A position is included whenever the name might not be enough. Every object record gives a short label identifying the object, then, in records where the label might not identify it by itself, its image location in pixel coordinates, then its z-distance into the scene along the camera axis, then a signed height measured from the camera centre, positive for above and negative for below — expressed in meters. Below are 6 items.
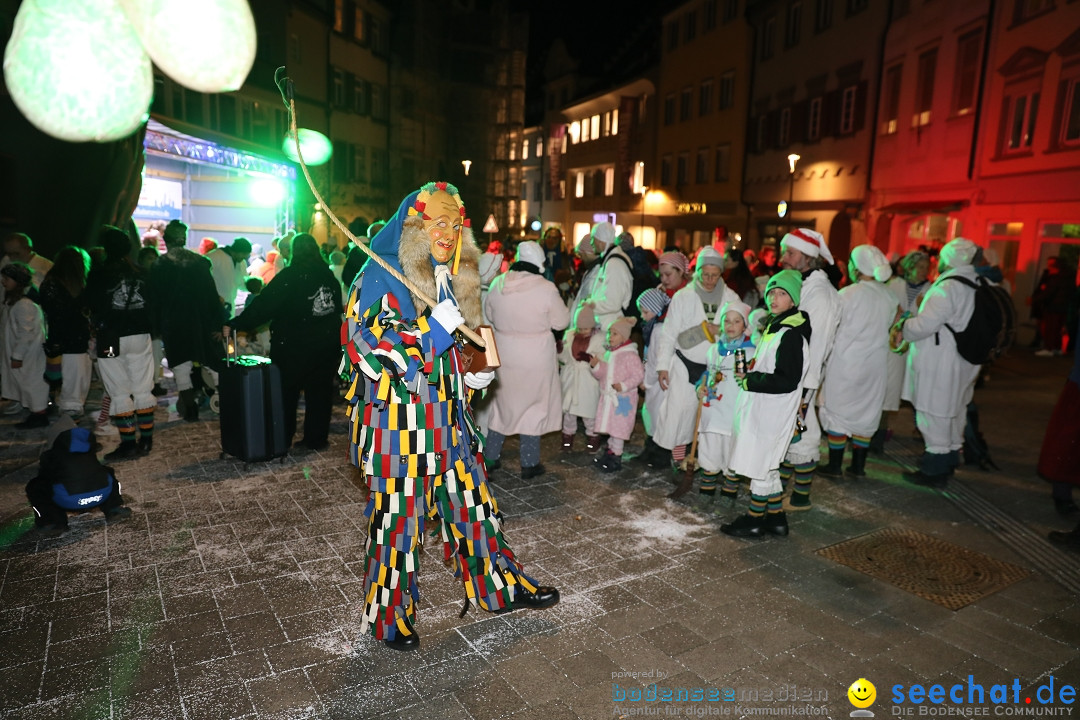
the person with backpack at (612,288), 6.87 -0.30
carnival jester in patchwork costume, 3.38 -0.78
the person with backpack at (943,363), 6.38 -0.85
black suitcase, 6.48 -1.54
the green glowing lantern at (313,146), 14.75 +2.08
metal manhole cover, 4.53 -2.03
